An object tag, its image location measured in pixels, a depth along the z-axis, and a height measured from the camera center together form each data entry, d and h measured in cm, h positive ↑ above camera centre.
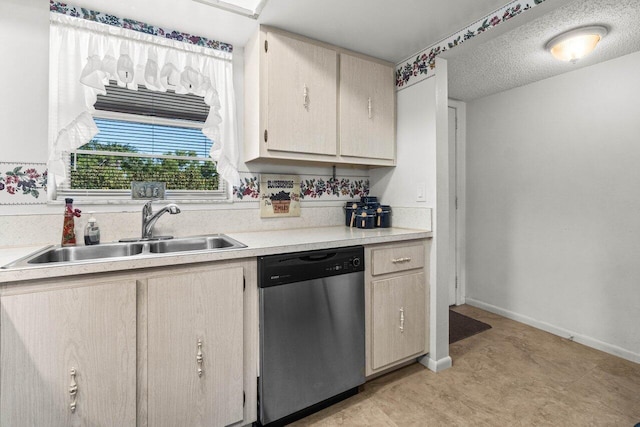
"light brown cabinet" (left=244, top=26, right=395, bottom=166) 183 +75
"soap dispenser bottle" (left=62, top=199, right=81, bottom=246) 155 -6
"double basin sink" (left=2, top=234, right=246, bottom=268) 144 -18
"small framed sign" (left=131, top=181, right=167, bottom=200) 179 +16
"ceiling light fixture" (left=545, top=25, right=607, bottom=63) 185 +109
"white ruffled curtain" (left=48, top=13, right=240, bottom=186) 161 +84
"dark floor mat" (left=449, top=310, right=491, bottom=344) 256 -103
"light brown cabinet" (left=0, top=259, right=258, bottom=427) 105 -53
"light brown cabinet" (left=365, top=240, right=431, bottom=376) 182 -57
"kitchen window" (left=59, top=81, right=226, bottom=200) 174 +42
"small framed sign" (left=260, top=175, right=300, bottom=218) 217 +14
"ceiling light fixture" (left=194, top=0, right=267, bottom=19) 163 +116
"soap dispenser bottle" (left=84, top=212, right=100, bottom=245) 158 -9
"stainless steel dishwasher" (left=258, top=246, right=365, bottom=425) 145 -61
